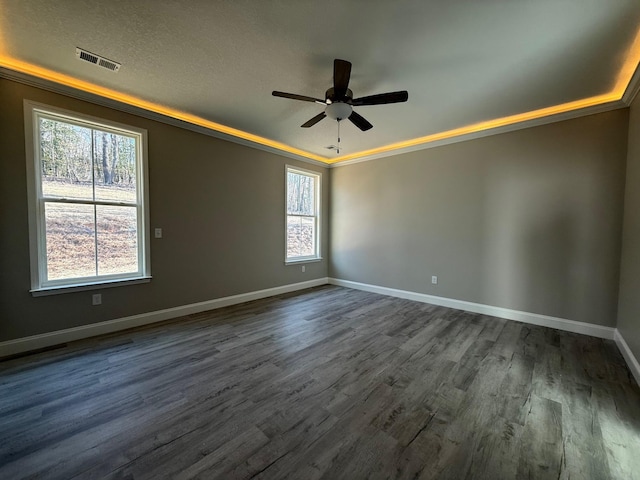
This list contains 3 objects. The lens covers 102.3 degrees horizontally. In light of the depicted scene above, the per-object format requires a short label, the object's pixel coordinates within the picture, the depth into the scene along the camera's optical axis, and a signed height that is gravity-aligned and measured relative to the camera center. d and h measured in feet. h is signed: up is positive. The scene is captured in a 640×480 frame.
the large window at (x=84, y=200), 8.80 +0.98
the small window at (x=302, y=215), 17.16 +0.95
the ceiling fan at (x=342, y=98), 7.09 +4.00
